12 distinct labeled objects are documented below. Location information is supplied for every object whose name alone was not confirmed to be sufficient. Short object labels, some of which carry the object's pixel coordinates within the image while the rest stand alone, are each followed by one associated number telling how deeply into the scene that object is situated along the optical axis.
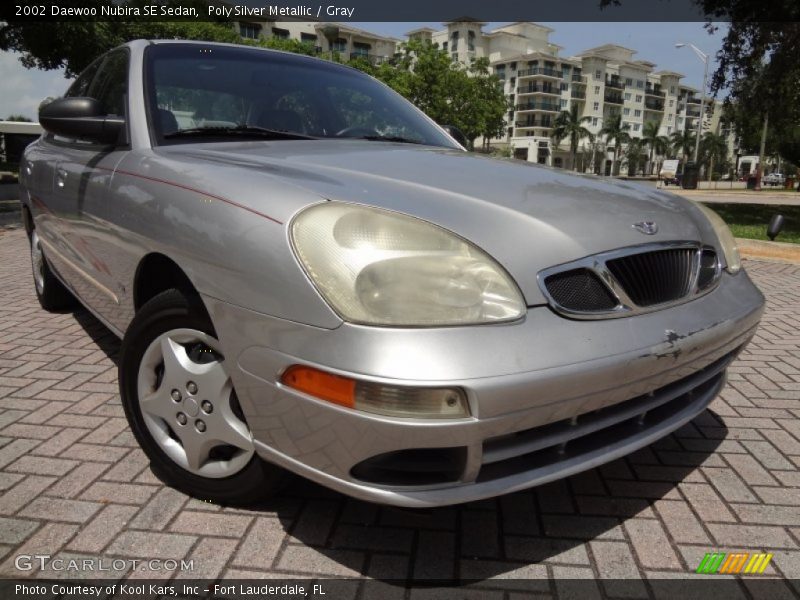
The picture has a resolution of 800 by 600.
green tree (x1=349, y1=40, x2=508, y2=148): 36.56
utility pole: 40.44
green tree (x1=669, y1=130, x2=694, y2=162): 83.88
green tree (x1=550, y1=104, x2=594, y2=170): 82.19
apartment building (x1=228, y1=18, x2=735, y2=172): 84.44
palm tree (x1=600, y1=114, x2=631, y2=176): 84.55
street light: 33.14
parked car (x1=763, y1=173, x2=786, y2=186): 60.06
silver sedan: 1.51
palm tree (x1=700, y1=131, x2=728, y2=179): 76.50
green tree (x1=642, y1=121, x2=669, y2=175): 86.44
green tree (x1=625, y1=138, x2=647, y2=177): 88.38
